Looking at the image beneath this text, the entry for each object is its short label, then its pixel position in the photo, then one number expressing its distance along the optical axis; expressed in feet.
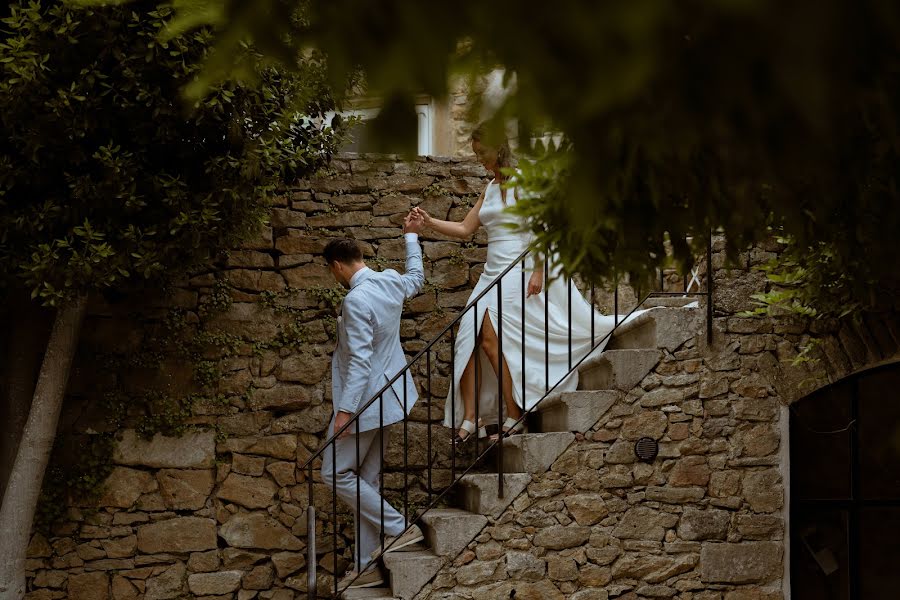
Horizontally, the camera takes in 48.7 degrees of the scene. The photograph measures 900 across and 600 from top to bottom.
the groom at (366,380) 15.92
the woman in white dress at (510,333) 16.63
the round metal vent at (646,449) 15.47
